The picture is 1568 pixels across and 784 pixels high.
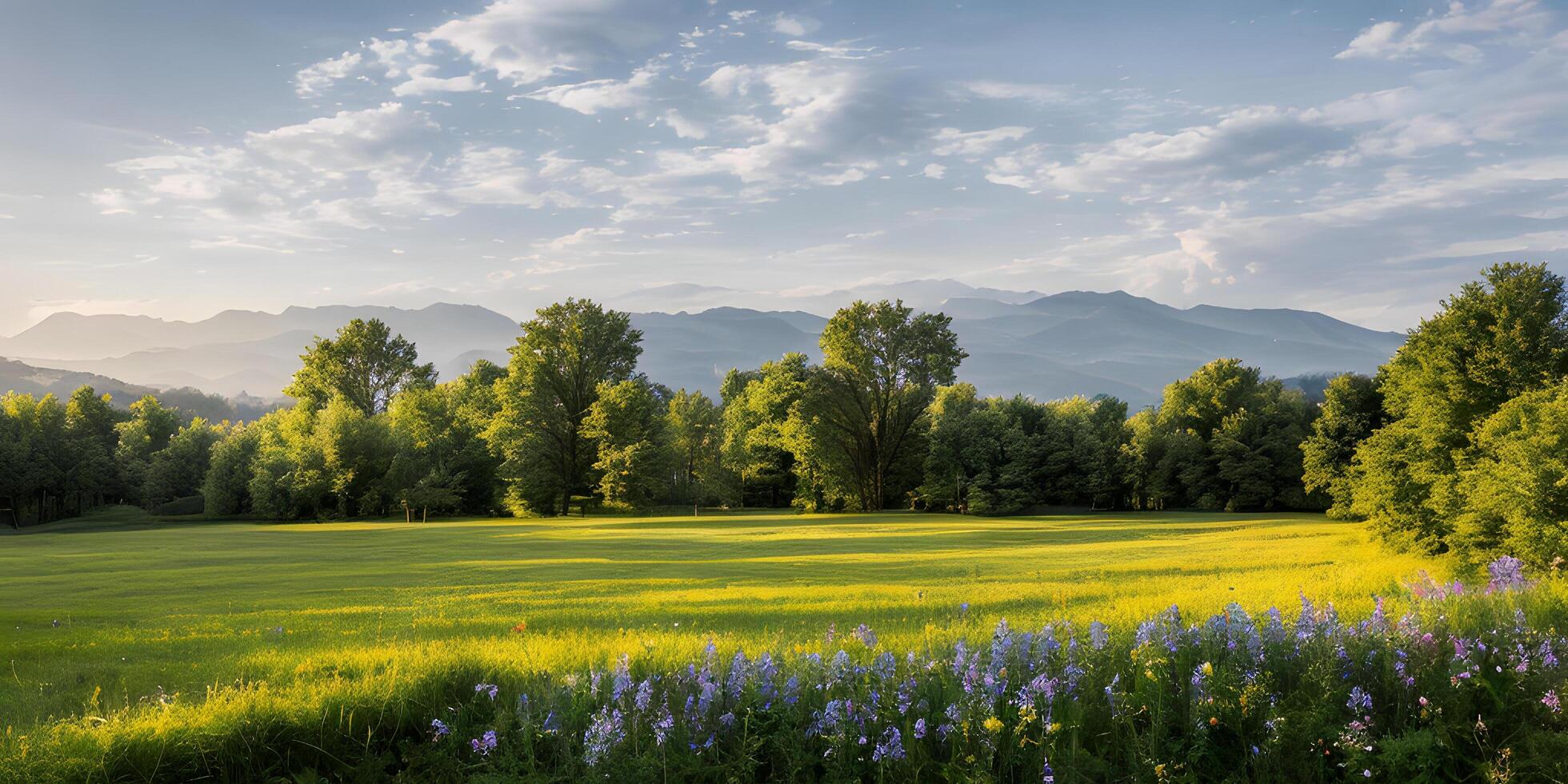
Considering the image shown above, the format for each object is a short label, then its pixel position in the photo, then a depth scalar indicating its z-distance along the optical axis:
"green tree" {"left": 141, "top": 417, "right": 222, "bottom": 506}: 75.94
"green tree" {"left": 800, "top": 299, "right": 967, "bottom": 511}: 73.62
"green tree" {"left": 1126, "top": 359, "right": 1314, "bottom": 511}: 71.81
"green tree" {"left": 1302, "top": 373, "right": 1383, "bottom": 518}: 61.34
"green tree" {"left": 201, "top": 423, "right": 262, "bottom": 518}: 68.38
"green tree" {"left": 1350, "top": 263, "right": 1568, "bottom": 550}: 29.28
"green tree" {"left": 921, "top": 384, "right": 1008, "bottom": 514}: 70.81
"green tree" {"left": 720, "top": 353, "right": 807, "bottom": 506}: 76.81
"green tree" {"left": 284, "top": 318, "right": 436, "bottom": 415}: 86.14
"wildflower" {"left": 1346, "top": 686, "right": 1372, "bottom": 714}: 5.61
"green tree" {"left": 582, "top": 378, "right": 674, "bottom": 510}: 66.31
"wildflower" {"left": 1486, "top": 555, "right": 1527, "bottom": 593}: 8.44
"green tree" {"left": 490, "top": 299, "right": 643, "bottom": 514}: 67.44
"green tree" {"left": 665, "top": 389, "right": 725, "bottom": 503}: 76.31
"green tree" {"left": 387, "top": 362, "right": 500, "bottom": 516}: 67.44
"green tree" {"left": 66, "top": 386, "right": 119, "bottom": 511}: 78.44
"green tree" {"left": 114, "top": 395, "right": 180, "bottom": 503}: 80.62
